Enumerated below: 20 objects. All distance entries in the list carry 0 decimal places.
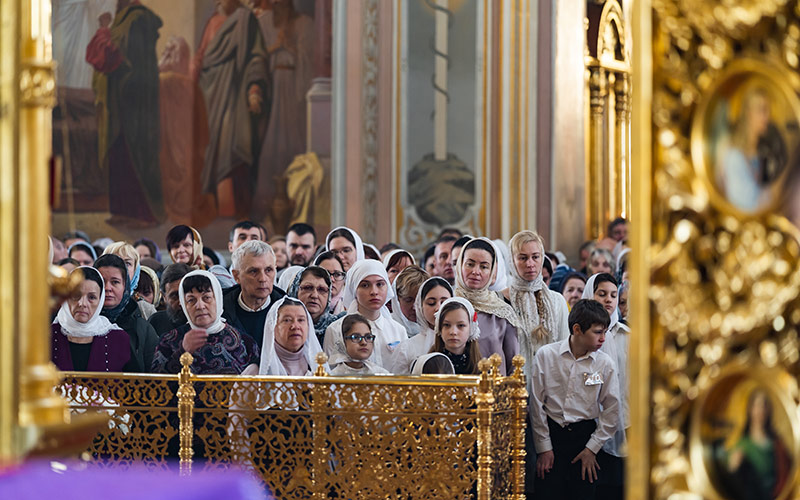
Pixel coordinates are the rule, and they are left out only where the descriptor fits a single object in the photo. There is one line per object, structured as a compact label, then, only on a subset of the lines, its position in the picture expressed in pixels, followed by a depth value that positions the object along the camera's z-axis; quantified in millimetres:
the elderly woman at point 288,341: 11295
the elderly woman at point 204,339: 11539
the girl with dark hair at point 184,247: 15571
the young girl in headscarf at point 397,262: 15449
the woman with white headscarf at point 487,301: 12361
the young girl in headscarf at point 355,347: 11254
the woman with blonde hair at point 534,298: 12917
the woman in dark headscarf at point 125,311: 12249
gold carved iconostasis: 4388
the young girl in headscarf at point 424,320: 11872
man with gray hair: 12591
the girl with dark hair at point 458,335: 11370
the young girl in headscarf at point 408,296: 13392
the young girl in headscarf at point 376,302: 12313
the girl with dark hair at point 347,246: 15164
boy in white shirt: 11729
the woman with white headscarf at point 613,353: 11919
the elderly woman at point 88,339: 11940
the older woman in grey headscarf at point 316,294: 12530
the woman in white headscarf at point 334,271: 14010
